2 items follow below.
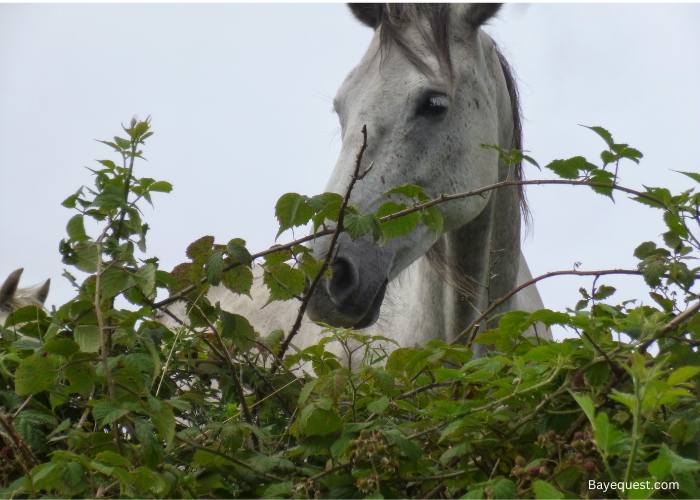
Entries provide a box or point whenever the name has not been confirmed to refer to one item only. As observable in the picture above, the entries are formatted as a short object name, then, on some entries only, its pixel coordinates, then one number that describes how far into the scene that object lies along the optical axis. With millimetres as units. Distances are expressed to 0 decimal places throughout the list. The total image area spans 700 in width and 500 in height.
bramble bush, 9150
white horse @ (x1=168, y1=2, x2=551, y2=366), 9791
